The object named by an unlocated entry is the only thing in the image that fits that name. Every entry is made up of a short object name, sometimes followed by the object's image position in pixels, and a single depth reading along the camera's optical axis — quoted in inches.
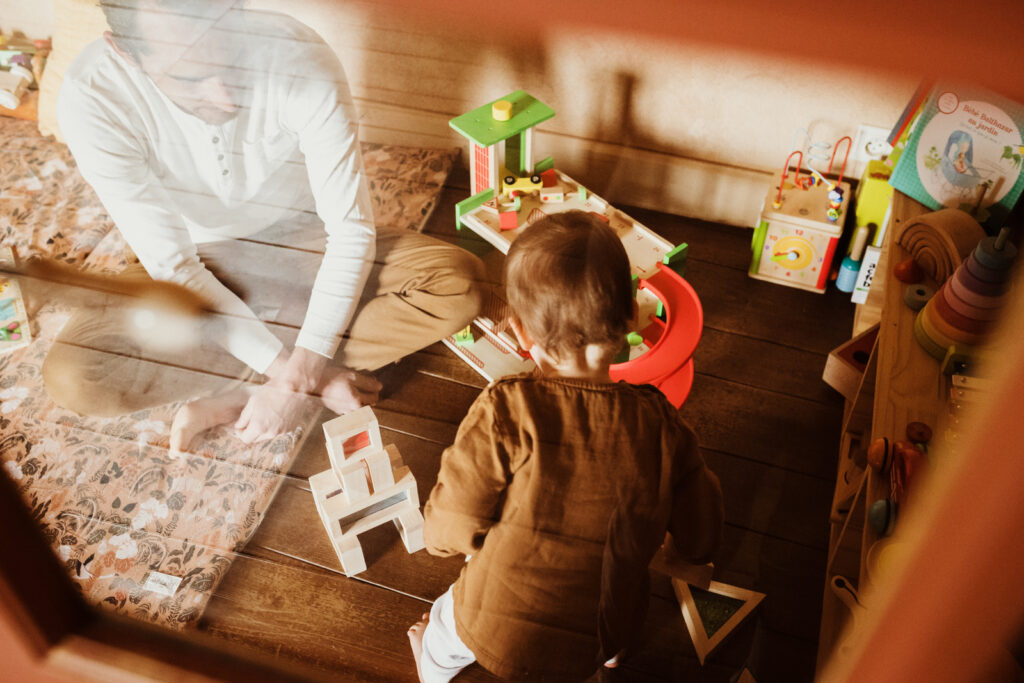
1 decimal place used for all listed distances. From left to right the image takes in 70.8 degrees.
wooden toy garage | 43.0
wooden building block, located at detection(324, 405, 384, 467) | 41.6
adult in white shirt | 27.8
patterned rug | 29.6
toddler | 29.6
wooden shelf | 40.2
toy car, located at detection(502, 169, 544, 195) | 50.9
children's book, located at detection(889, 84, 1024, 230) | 20.0
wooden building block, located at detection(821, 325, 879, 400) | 52.2
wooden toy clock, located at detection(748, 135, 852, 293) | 35.3
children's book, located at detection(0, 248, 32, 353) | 32.4
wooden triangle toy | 48.1
